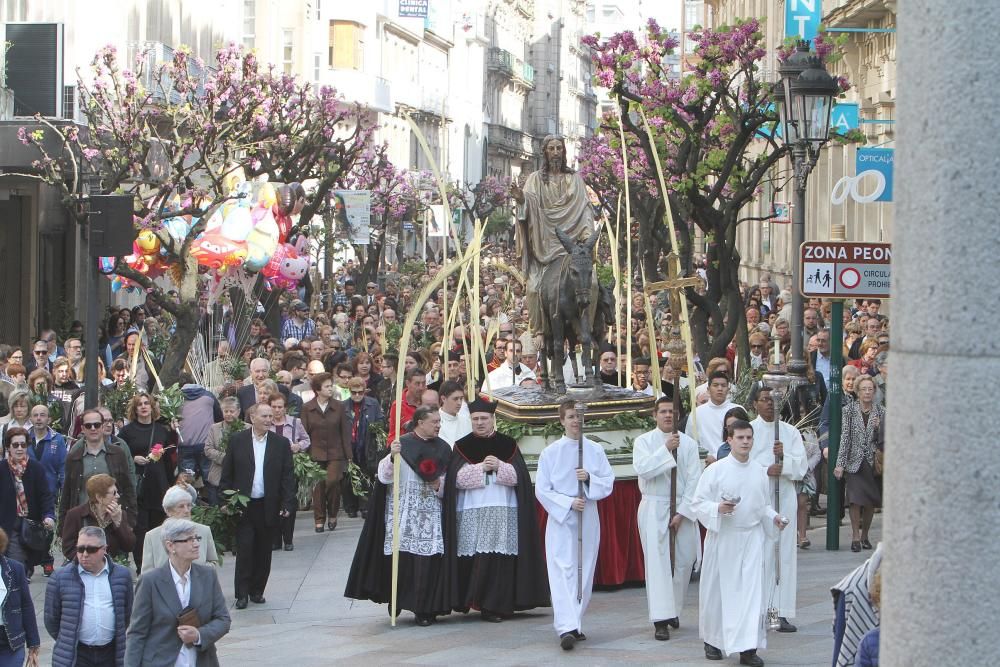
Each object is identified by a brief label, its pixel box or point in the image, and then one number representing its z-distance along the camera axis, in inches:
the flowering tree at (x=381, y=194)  1702.8
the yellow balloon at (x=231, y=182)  1108.1
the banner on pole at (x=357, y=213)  1423.5
